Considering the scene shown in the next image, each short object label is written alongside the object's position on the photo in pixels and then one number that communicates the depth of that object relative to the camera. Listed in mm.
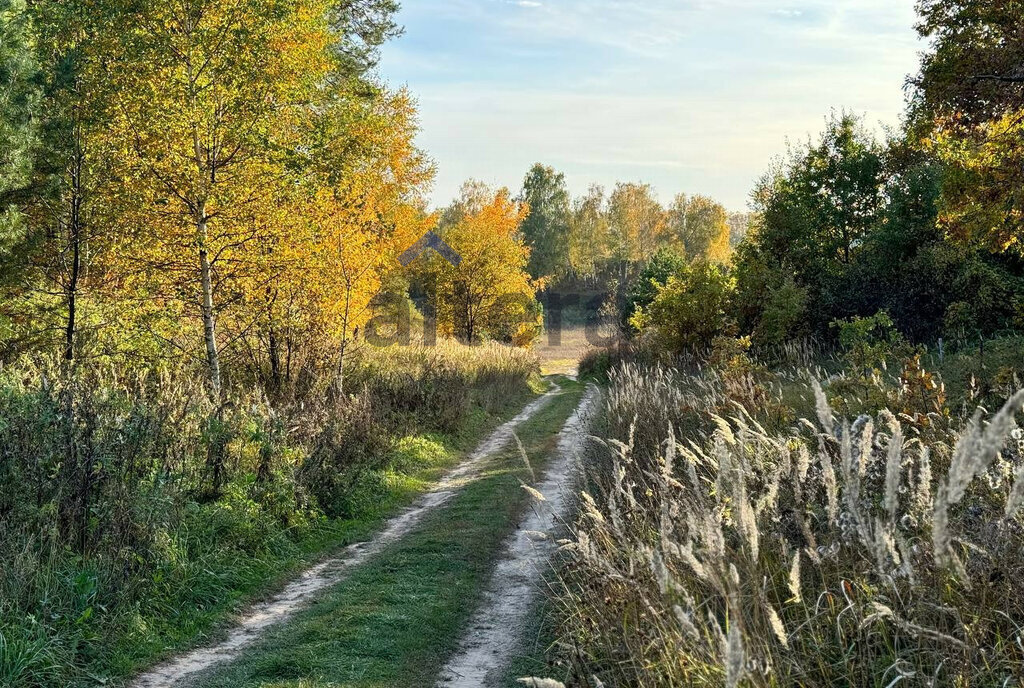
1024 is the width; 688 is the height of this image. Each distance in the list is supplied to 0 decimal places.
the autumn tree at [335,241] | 12758
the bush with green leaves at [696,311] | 19516
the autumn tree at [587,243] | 71188
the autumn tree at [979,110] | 14625
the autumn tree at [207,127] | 11203
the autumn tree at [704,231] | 75688
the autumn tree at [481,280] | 37875
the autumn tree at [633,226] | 76062
